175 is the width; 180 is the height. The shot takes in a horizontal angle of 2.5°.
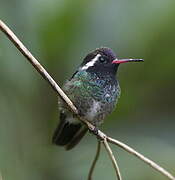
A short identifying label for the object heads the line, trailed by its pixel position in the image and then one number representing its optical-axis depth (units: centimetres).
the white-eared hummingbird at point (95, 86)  217
